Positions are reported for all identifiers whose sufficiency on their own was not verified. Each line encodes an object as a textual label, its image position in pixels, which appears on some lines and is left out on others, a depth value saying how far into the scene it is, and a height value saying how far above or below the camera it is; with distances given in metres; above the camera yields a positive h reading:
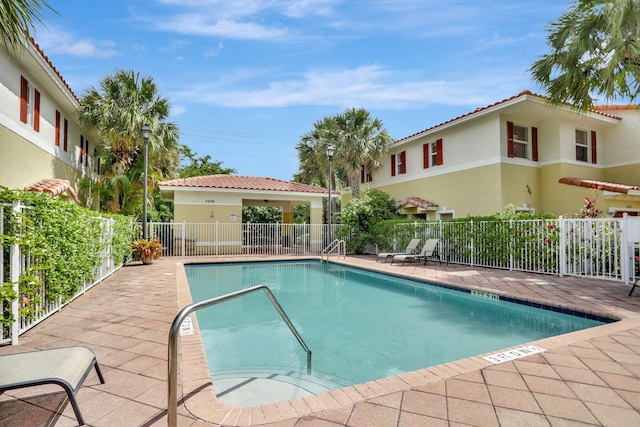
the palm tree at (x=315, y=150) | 21.75 +5.37
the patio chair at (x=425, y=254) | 13.17 -1.03
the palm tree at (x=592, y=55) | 8.43 +4.67
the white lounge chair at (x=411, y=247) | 14.40 -0.83
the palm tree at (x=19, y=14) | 3.90 +2.49
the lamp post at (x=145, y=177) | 12.74 +1.94
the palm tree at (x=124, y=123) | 14.28 +4.46
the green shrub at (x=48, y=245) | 4.05 -0.25
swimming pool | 4.42 -1.77
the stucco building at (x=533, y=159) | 14.49 +3.08
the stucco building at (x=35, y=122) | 9.12 +3.35
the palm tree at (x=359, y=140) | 20.67 +5.24
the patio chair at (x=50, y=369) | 2.21 -0.97
